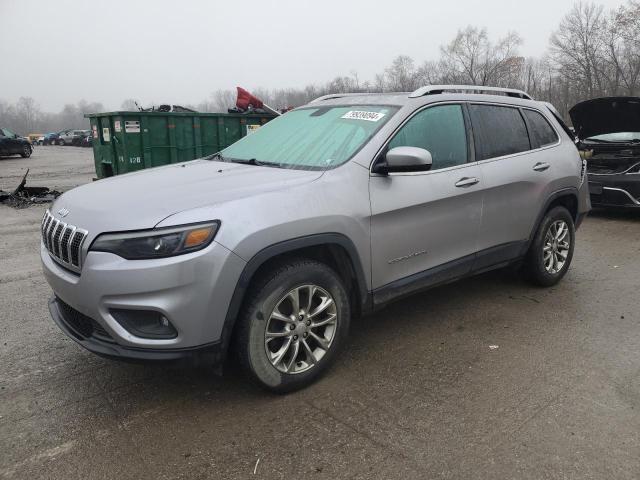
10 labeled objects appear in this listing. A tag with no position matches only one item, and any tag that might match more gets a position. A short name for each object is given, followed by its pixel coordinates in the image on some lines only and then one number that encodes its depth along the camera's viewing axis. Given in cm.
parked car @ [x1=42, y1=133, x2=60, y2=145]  5678
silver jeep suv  266
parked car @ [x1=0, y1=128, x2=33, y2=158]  2727
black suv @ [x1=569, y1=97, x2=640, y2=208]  804
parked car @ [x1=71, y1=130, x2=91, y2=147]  5008
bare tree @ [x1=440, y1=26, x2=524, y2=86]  5128
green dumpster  1078
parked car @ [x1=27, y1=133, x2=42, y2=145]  6209
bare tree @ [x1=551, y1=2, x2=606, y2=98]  4394
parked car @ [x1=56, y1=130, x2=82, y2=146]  5244
